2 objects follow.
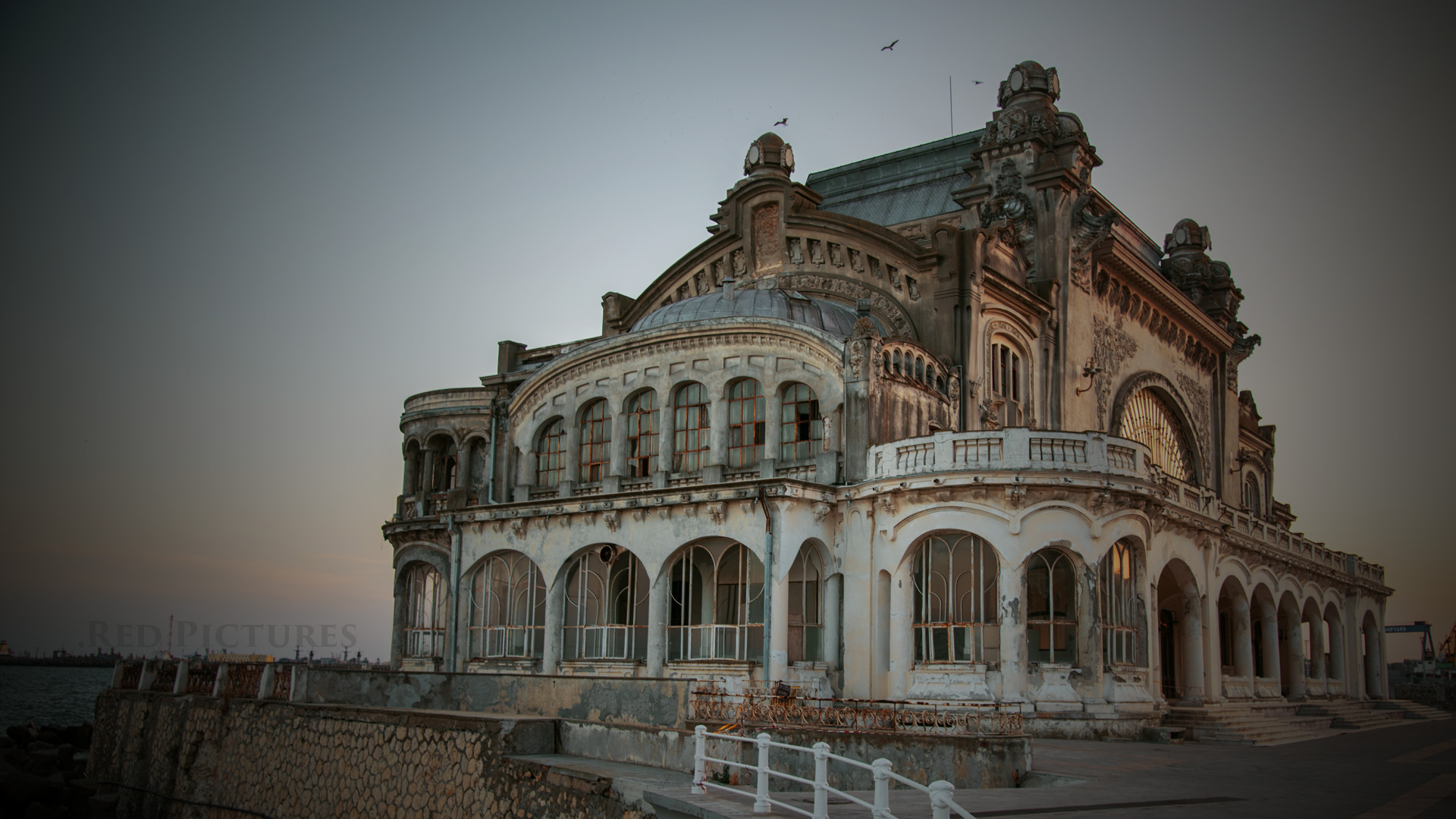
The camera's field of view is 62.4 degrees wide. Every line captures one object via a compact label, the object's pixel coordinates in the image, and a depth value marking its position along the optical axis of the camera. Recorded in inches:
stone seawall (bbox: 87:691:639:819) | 762.8
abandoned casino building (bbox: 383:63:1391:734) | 1055.0
